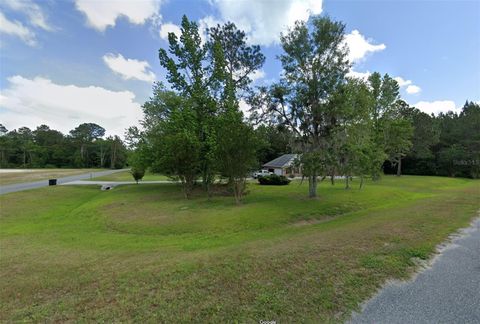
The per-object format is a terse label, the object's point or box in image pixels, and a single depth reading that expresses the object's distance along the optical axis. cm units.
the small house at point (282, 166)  4494
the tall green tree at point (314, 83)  1498
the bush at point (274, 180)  2706
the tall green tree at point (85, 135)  7728
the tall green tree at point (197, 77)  1931
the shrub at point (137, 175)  2928
